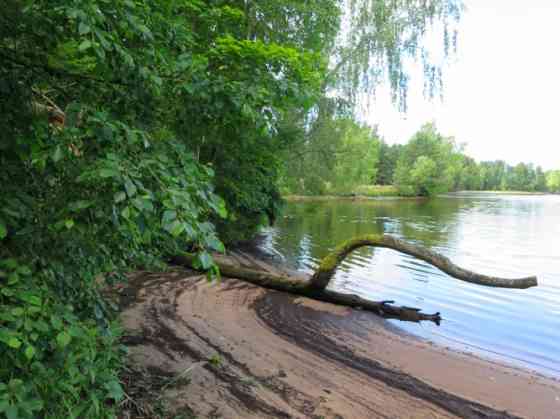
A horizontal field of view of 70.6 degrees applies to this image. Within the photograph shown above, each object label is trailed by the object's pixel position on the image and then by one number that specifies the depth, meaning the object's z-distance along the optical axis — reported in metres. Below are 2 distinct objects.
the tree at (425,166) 59.91
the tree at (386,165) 74.38
